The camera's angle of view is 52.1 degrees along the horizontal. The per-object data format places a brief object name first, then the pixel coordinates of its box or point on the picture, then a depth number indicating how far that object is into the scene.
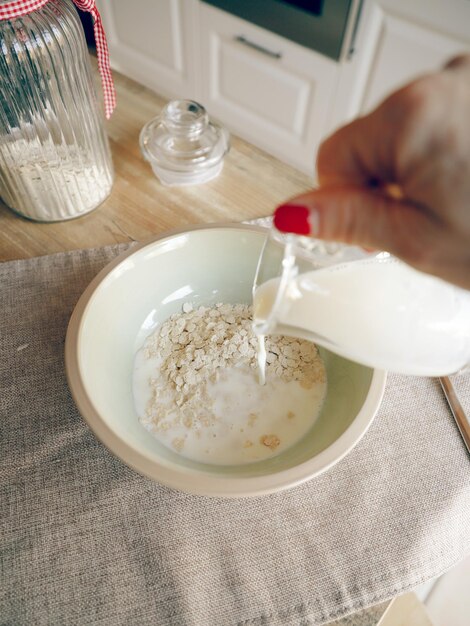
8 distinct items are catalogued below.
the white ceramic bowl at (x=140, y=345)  0.42
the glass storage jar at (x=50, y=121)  0.59
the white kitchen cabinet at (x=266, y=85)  0.85
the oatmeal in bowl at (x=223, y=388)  0.54
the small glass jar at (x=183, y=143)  0.79
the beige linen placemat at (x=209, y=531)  0.45
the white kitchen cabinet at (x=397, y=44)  0.69
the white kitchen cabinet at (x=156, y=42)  0.98
